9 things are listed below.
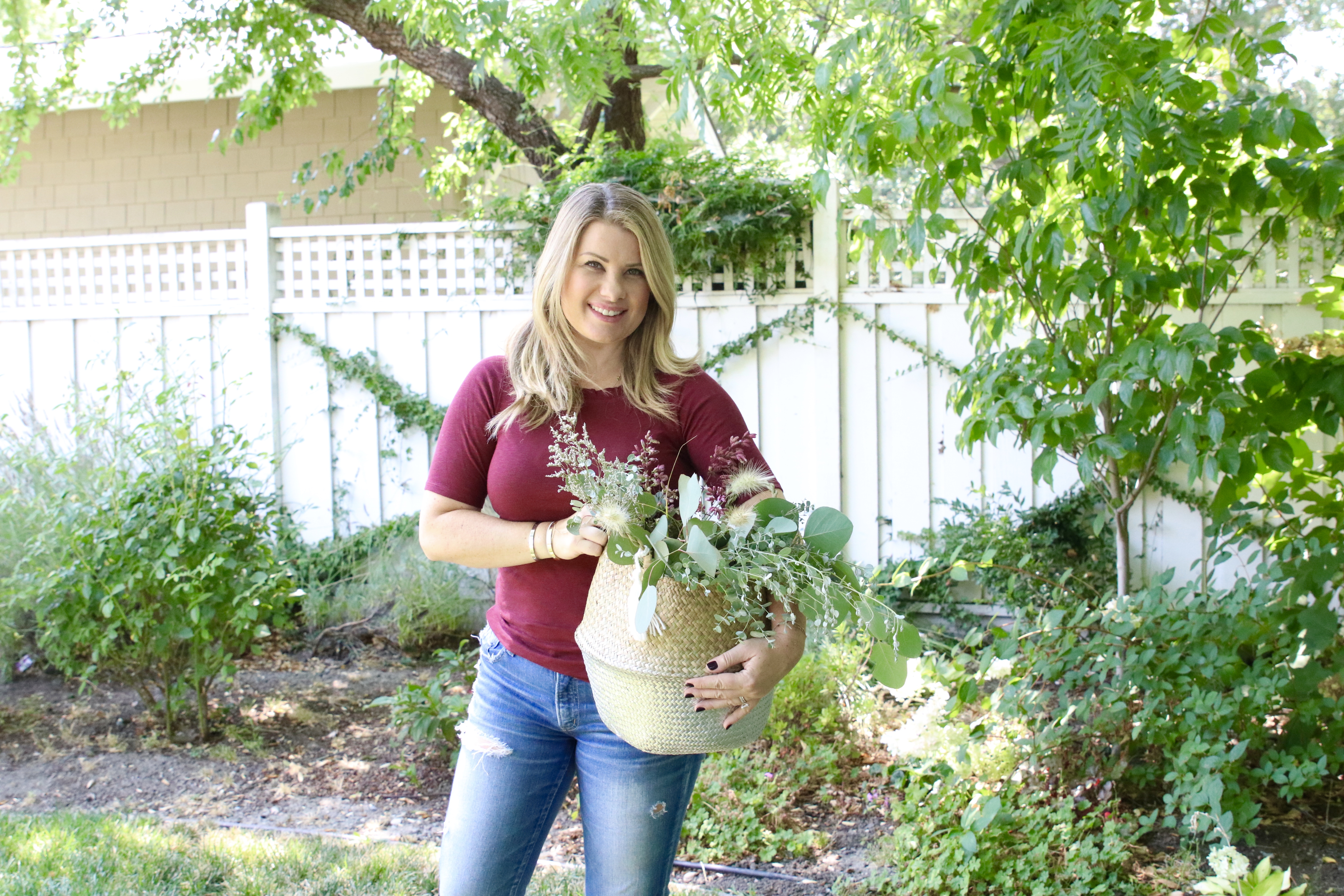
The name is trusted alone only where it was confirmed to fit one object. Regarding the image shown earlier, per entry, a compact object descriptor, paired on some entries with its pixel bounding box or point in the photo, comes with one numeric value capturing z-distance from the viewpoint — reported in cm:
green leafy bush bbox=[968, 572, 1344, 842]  257
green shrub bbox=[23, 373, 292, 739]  361
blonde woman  167
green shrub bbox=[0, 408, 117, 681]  379
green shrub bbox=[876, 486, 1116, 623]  455
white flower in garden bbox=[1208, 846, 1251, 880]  155
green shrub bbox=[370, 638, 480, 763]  348
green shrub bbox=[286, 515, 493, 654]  494
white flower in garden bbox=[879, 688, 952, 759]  300
